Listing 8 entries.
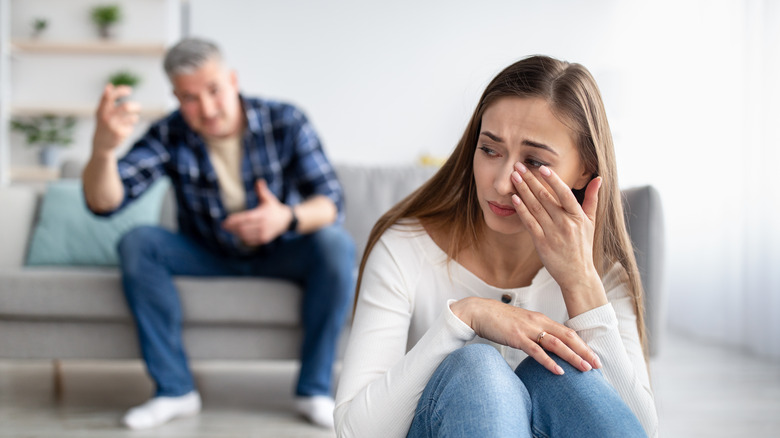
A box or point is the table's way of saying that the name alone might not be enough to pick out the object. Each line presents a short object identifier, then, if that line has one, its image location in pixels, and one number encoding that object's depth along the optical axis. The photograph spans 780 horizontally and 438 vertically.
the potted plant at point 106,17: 4.43
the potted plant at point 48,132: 4.51
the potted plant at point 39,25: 4.45
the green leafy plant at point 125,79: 4.48
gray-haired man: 1.84
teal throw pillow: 2.42
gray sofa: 1.93
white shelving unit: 4.47
